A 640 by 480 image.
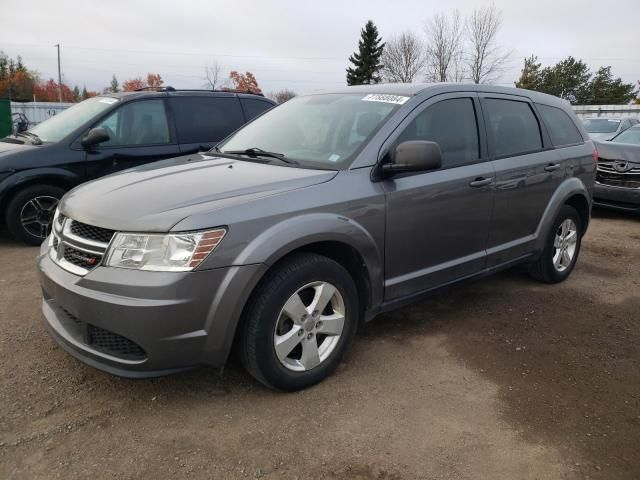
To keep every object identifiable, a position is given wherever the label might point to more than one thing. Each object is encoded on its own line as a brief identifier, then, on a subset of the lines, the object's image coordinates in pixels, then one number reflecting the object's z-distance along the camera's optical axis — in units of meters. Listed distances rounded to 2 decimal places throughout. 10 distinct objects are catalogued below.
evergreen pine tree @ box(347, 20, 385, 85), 54.88
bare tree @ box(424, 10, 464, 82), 42.59
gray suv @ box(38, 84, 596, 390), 2.39
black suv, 5.56
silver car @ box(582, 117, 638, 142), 12.35
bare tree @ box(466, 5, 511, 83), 40.44
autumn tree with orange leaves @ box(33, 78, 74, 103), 75.38
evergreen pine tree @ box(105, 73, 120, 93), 100.24
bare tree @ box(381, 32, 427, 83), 50.16
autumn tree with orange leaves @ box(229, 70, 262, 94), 66.91
